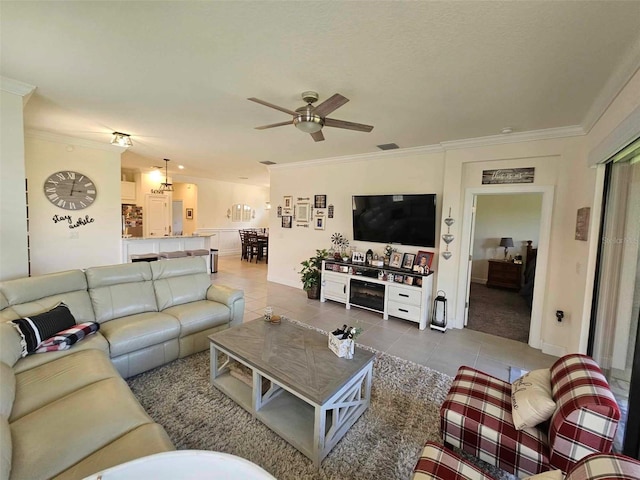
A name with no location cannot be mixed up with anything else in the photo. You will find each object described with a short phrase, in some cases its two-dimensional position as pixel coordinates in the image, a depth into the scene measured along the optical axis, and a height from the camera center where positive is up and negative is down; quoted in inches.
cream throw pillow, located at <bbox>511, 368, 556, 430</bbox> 57.7 -37.7
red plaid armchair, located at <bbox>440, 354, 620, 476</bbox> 49.7 -42.6
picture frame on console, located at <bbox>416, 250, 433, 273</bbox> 158.1 -20.1
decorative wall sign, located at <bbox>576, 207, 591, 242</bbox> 103.4 +3.5
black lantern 151.6 -49.1
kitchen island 212.1 -24.3
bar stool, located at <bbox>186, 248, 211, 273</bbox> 249.6 -32.6
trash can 279.3 -44.9
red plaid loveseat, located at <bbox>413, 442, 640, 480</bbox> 34.9 -43.1
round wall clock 169.5 +14.3
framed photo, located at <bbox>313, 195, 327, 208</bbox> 214.5 +16.7
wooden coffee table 69.4 -43.3
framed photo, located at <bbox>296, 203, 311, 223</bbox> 224.7 +7.8
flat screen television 161.2 +4.0
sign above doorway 136.4 +27.8
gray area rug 66.7 -58.6
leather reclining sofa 47.2 -40.8
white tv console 156.1 -41.9
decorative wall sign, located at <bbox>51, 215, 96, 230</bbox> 172.7 -5.1
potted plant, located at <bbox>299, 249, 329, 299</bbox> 201.5 -40.1
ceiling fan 87.3 +35.5
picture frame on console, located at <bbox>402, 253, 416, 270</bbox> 170.7 -21.5
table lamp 245.3 -11.4
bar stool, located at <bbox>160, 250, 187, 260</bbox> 230.2 -32.9
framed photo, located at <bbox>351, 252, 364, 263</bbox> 188.4 -23.2
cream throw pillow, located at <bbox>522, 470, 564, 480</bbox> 39.4 -35.7
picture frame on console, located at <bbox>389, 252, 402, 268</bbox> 173.2 -22.4
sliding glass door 68.7 -18.3
